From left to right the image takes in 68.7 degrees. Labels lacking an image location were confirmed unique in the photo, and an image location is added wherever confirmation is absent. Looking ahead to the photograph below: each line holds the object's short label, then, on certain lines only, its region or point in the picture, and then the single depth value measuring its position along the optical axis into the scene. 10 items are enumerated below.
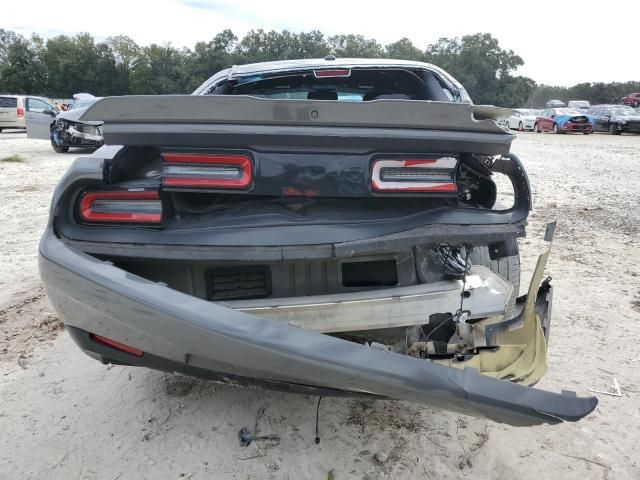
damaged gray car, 1.75
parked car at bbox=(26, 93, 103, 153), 12.27
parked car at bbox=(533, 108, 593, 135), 22.55
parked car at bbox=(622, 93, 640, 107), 37.64
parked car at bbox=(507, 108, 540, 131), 25.96
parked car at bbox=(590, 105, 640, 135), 21.84
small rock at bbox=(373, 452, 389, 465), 2.11
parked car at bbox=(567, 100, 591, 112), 34.59
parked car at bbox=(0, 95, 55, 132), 19.80
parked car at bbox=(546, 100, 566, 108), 35.83
